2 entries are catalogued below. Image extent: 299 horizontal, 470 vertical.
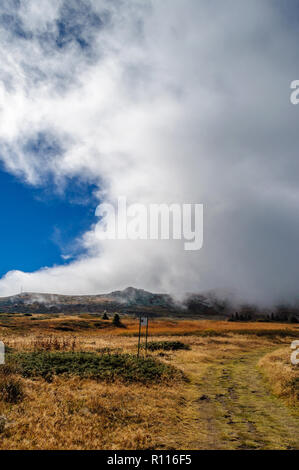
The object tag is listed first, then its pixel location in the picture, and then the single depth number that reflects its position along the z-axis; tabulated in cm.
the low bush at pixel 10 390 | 1132
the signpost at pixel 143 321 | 2292
